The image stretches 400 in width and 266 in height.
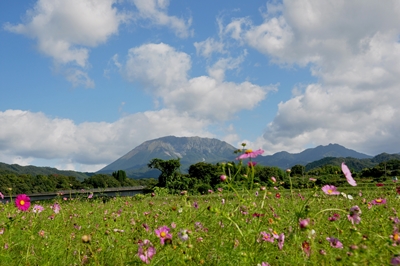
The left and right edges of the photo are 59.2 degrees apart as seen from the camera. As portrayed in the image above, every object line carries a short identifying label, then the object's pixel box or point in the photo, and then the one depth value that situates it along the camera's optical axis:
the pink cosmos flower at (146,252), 2.07
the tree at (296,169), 43.88
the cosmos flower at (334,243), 2.08
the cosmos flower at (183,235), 1.92
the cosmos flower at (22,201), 3.35
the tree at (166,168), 25.55
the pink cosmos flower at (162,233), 2.12
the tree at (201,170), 31.35
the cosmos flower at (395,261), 1.41
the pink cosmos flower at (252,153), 2.47
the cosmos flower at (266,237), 2.36
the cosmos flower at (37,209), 3.72
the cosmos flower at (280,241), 2.29
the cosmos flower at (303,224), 1.74
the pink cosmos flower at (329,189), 2.24
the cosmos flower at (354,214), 1.97
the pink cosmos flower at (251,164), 2.31
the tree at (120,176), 56.91
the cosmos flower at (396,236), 1.71
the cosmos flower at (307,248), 2.15
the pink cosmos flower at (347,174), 2.13
